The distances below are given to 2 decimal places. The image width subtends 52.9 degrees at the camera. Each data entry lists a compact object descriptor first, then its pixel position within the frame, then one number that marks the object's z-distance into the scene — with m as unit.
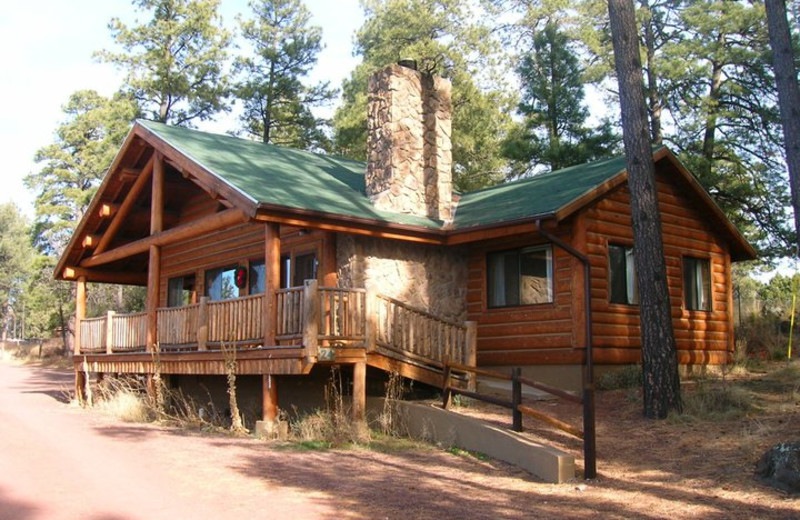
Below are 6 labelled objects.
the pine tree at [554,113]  27.52
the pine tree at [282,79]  38.78
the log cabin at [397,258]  13.26
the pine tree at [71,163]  43.08
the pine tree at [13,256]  78.19
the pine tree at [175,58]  37.78
